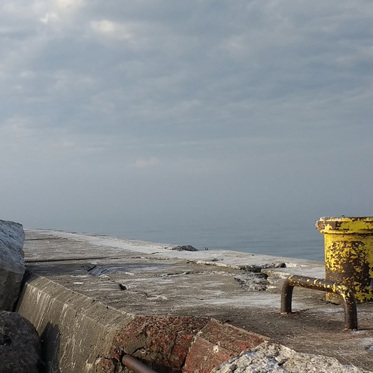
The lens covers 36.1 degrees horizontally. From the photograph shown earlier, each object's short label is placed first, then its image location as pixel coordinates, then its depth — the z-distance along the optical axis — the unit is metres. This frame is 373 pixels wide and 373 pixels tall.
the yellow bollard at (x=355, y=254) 3.45
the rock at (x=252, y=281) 4.33
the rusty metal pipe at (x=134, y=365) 2.68
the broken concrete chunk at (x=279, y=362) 2.21
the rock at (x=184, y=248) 8.66
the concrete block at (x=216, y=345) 2.57
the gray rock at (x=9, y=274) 4.75
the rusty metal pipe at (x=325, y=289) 2.76
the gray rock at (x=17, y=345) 3.33
